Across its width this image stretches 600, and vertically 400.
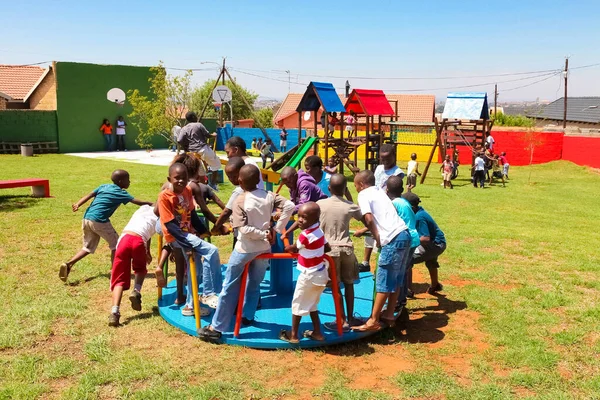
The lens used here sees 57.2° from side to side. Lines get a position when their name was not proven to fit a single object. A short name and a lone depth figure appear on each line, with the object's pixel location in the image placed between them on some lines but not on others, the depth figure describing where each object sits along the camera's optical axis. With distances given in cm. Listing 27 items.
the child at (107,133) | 3141
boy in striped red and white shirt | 516
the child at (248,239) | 536
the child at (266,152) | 2385
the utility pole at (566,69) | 4578
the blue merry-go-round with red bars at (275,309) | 550
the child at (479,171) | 2100
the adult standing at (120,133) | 3152
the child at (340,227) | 560
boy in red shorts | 617
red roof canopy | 2291
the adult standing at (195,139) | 1125
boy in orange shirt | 575
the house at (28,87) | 3070
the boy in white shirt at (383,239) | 555
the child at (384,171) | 788
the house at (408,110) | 6594
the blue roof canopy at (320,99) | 2081
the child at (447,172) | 2051
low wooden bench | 1374
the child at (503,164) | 2373
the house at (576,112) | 5791
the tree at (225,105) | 6829
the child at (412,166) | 1708
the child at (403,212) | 602
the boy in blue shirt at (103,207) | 729
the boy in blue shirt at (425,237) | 664
